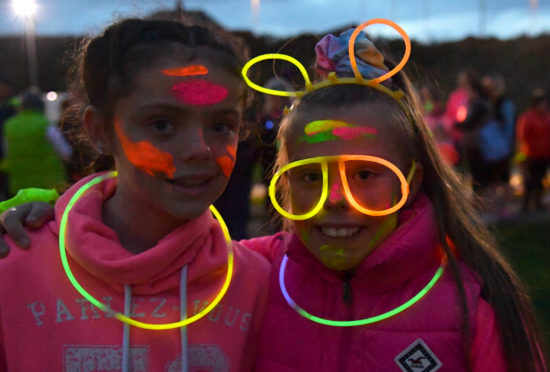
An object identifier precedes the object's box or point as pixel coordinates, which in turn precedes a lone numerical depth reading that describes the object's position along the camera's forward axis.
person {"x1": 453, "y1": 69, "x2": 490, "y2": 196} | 6.91
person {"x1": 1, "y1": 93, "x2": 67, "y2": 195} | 5.61
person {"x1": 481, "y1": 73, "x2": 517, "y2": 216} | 7.21
